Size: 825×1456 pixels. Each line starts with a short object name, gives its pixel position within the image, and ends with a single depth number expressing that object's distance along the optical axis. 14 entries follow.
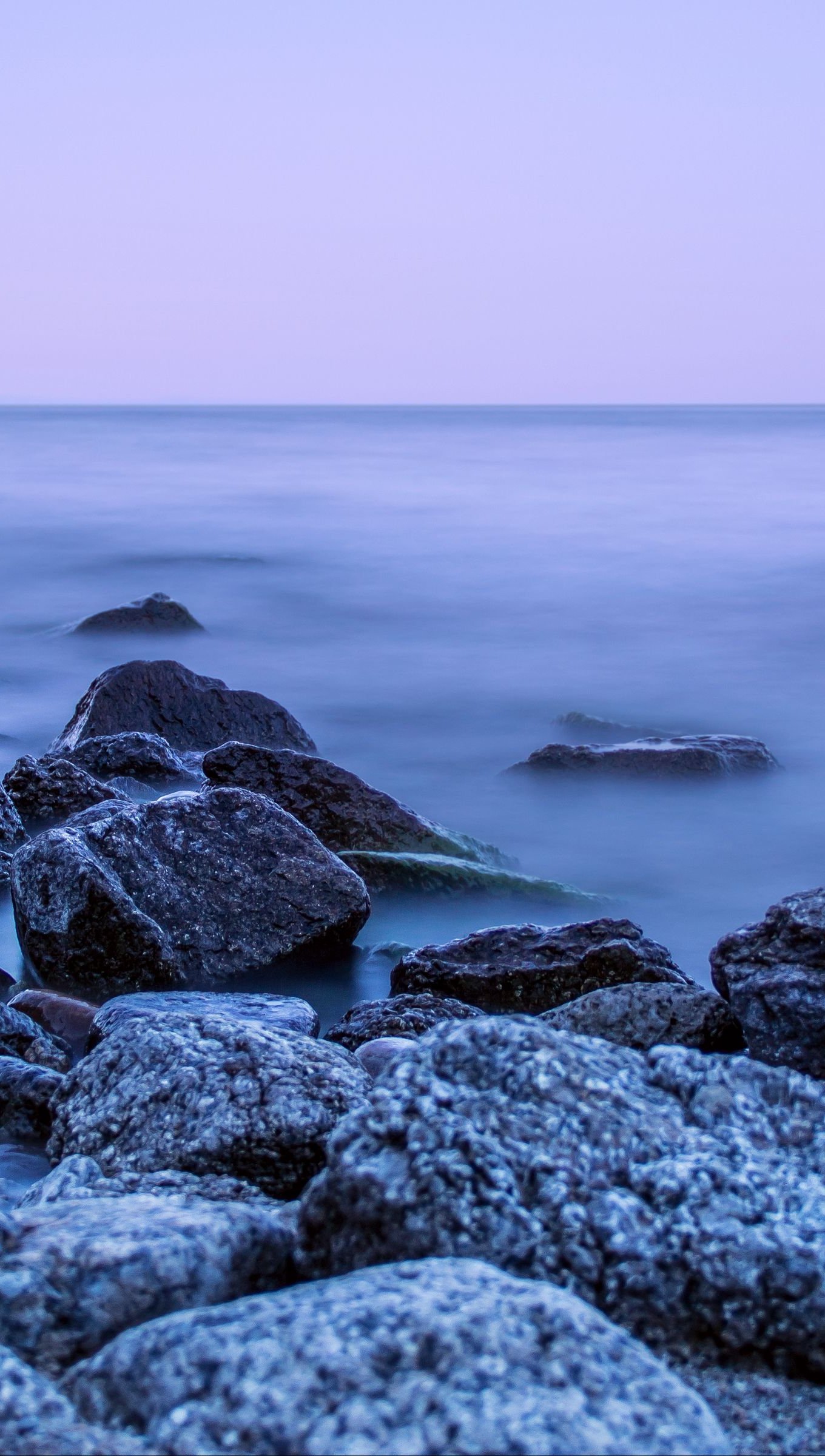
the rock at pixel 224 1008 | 4.29
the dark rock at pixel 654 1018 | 4.09
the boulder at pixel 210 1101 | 2.99
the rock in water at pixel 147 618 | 13.76
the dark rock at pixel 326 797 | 6.95
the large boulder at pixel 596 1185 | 2.18
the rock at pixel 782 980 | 4.00
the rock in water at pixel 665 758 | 8.88
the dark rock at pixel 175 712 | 8.88
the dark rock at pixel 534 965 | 4.94
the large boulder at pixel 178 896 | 5.16
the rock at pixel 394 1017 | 4.48
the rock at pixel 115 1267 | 2.09
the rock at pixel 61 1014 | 4.75
